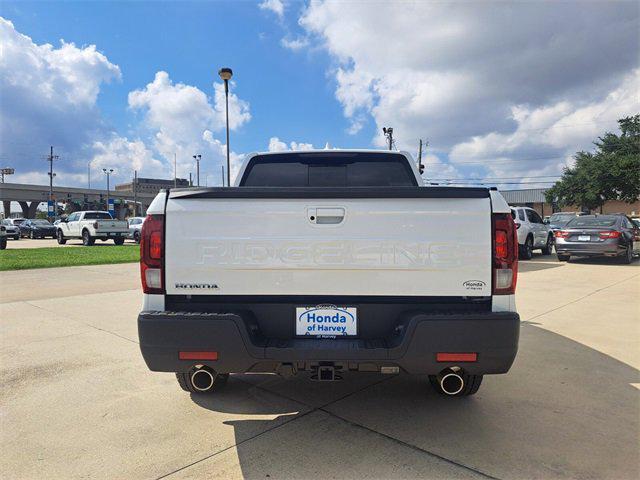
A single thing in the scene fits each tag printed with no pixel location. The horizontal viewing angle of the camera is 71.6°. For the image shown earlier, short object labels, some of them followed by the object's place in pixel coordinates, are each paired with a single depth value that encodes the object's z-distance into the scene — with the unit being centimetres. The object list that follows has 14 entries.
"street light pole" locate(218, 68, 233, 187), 1606
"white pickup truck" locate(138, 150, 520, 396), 267
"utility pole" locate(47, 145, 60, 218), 7321
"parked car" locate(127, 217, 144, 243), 2944
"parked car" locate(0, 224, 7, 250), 2005
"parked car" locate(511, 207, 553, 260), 1530
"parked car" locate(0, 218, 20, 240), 3372
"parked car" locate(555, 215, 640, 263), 1321
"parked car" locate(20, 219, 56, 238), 3703
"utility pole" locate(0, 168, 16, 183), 10373
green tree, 3916
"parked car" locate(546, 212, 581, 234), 2232
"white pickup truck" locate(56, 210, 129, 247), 2456
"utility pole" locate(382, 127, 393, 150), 3225
